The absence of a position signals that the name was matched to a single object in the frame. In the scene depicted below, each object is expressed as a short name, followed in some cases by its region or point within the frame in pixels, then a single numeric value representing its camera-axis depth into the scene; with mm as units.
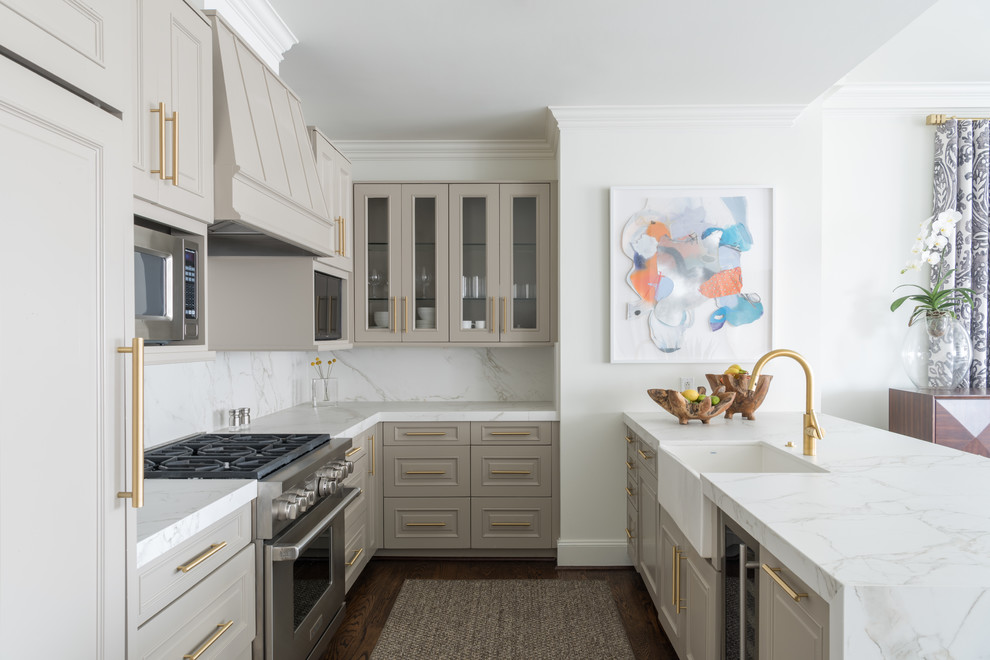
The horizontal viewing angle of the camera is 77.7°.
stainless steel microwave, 1569
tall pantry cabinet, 882
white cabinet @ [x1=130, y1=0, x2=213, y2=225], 1581
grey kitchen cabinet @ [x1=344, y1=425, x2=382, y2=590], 2992
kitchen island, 989
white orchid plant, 3459
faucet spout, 1986
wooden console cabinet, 3334
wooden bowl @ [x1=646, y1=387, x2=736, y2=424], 2939
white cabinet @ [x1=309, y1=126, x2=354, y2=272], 3062
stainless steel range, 1922
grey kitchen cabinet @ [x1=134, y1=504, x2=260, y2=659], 1352
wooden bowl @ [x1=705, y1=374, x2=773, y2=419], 3084
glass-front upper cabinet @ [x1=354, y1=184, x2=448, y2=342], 3818
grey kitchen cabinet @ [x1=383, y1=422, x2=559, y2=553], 3615
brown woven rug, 2600
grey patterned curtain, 3637
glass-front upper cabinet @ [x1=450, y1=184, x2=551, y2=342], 3803
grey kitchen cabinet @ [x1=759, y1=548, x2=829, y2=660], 1160
